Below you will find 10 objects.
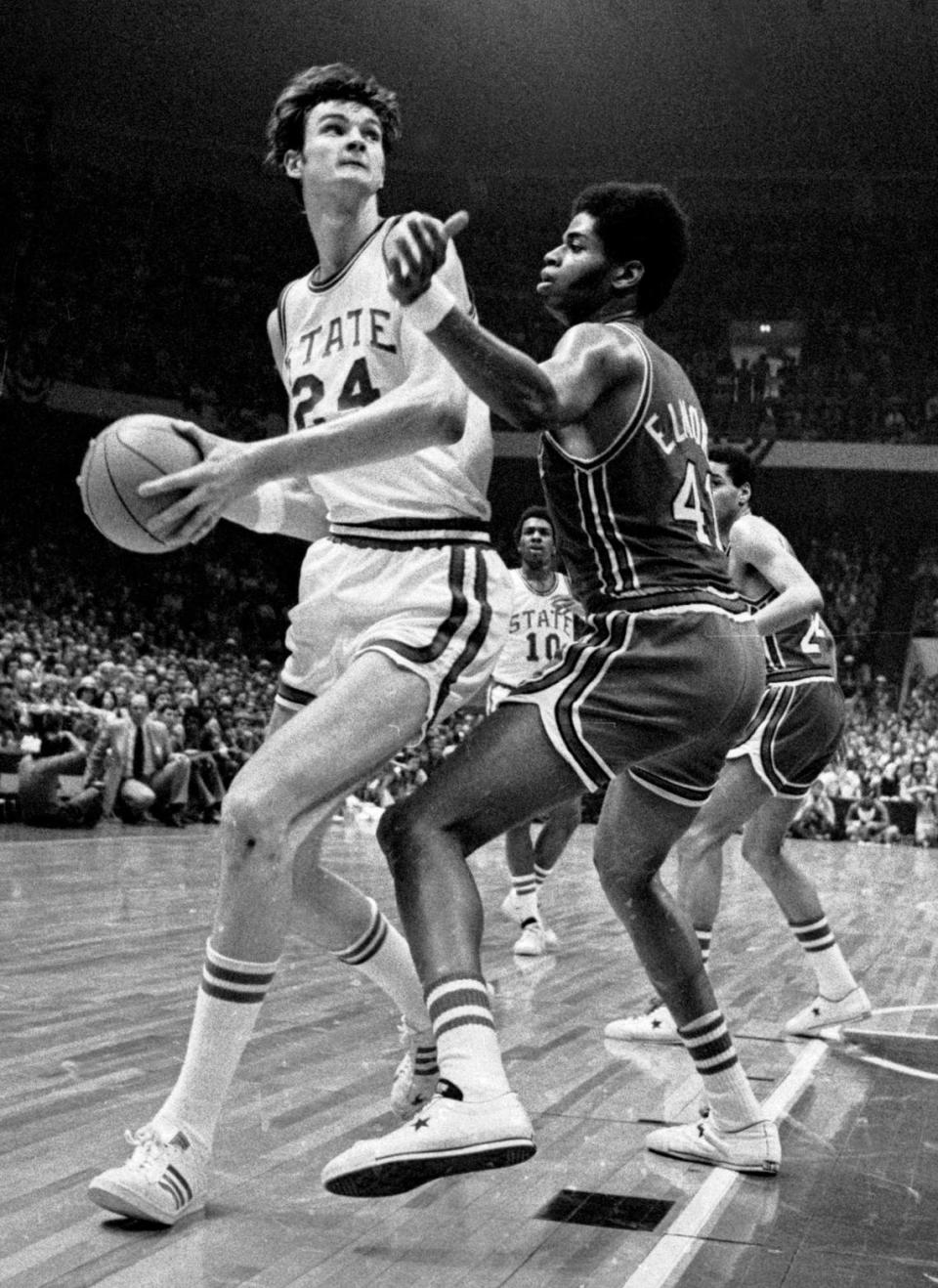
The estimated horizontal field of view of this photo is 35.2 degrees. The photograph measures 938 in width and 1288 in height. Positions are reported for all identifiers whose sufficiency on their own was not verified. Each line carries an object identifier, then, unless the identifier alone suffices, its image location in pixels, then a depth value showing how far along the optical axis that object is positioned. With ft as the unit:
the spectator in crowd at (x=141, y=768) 46.26
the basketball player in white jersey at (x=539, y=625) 25.18
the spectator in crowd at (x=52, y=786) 43.78
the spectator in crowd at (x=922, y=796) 68.23
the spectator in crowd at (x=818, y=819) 68.90
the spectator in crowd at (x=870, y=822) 68.85
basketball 9.39
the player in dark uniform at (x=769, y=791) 17.07
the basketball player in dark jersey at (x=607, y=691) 8.41
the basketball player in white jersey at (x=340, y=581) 8.98
